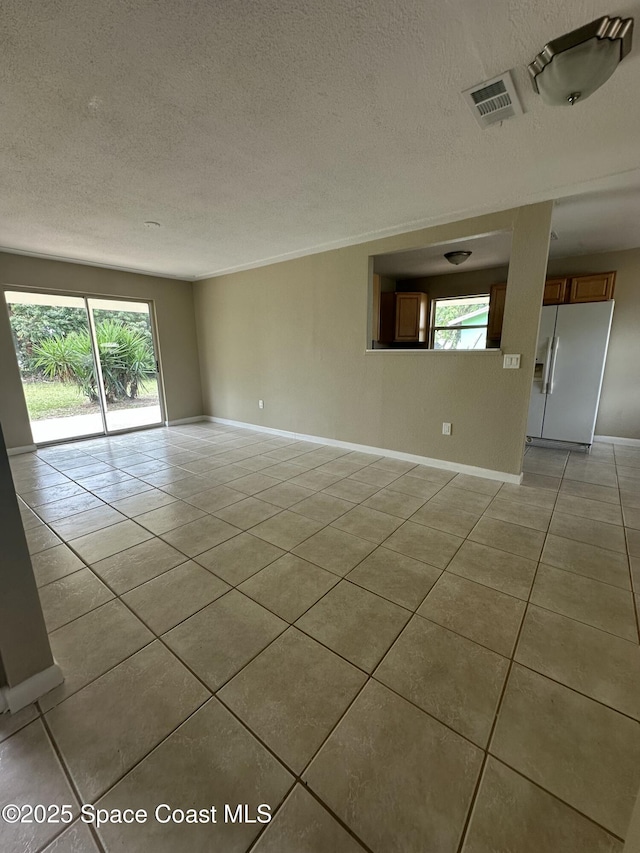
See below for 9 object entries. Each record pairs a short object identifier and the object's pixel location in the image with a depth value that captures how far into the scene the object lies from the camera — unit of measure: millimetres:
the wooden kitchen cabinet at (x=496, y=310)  4578
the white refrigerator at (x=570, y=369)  3965
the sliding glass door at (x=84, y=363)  4406
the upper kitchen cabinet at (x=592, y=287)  4020
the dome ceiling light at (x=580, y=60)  1321
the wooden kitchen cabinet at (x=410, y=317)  5086
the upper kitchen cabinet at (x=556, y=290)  4191
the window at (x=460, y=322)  5219
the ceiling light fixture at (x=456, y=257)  3661
